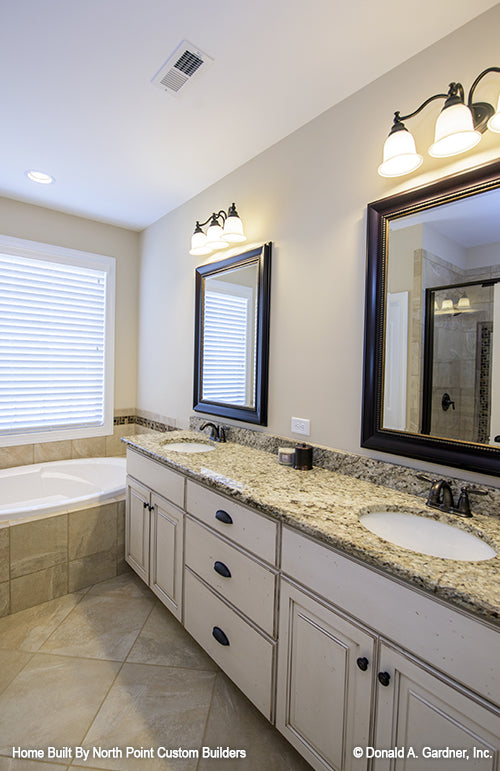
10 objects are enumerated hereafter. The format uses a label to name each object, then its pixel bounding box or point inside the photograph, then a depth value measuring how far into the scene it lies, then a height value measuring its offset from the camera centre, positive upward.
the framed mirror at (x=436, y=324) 1.19 +0.21
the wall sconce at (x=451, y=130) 1.12 +0.83
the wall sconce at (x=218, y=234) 2.08 +0.88
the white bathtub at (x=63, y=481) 2.67 -0.87
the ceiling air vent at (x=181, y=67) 1.42 +1.29
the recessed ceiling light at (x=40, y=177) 2.36 +1.34
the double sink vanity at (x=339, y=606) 0.80 -0.67
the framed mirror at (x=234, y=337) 2.03 +0.26
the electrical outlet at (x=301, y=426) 1.80 -0.25
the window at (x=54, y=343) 2.82 +0.26
